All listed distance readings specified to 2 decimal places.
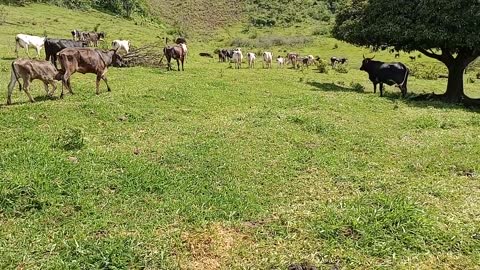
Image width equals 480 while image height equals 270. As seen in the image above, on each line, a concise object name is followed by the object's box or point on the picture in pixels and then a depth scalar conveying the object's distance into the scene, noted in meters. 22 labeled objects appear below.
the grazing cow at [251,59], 28.53
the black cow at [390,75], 19.36
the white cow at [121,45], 24.73
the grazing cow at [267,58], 29.58
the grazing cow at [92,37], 29.16
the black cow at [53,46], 19.02
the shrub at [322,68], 29.18
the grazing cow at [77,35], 29.92
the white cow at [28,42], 20.85
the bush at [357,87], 20.29
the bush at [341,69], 29.55
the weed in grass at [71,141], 8.10
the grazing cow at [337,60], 34.33
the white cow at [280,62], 30.84
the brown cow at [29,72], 11.14
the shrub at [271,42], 46.59
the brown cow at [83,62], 12.30
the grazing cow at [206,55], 33.59
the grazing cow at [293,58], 31.09
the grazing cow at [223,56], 31.36
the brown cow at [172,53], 21.58
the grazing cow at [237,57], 27.91
